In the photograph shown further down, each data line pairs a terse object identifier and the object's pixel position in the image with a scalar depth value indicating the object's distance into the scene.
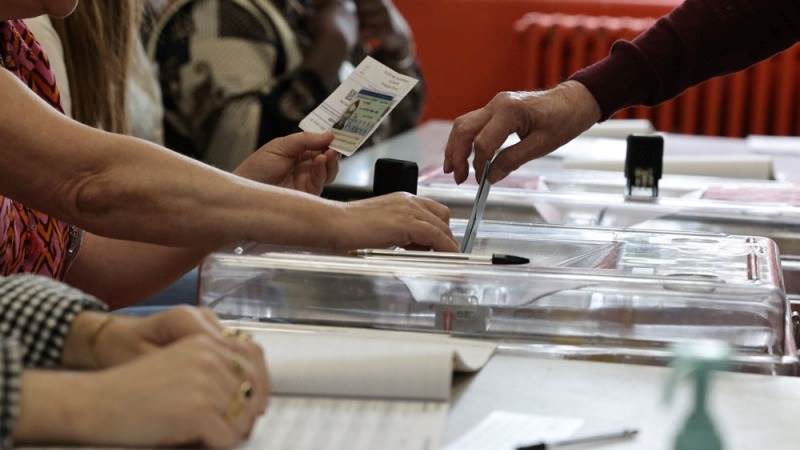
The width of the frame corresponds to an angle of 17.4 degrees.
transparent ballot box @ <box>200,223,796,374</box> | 2.38
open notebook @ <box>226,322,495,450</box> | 2.18
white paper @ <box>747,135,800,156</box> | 3.76
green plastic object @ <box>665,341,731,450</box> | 2.02
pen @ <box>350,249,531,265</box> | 2.43
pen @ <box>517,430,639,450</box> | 2.17
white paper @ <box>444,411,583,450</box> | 2.19
